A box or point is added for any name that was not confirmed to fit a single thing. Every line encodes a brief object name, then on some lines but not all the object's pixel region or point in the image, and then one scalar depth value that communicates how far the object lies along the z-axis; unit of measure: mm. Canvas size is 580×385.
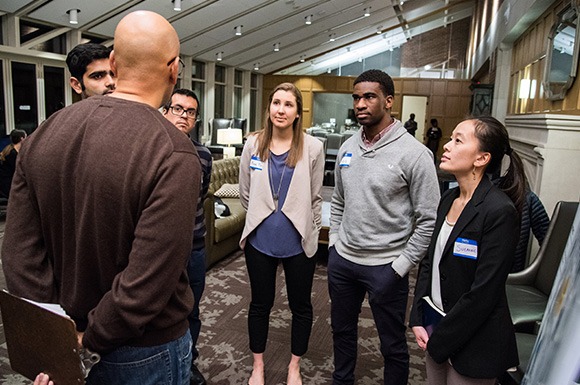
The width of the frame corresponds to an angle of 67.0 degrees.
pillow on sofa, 5449
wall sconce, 6277
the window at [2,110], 6836
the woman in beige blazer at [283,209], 2131
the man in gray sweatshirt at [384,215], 1854
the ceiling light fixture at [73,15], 7261
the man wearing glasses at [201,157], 2137
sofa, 4137
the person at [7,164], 4801
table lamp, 7122
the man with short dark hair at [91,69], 1883
